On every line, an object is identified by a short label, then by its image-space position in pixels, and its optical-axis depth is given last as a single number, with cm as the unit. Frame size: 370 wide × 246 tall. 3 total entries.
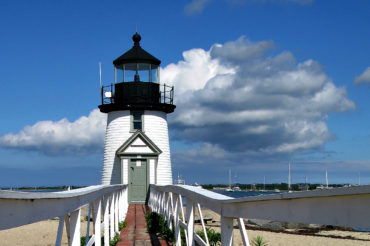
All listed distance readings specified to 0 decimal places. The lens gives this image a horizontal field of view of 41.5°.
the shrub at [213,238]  945
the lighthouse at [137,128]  2409
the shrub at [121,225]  1296
